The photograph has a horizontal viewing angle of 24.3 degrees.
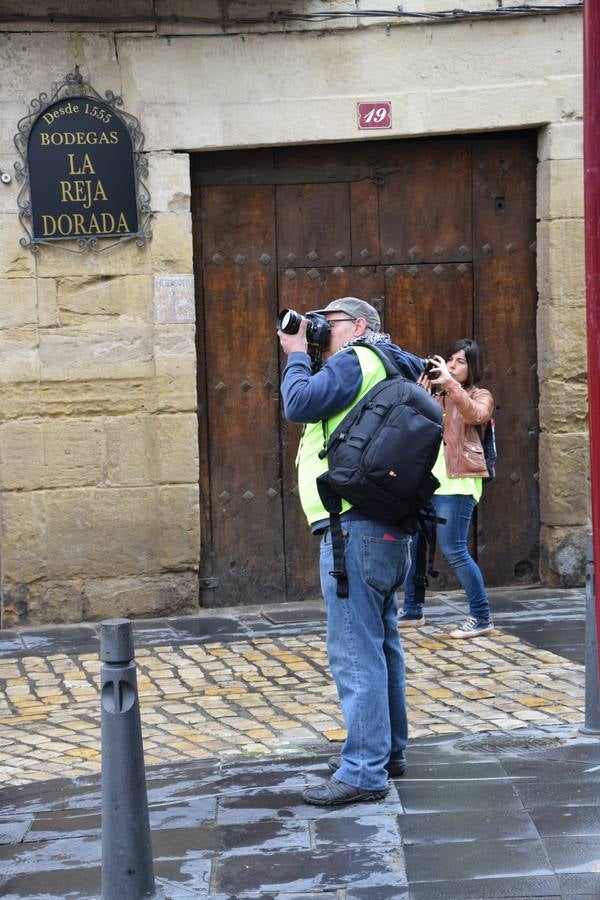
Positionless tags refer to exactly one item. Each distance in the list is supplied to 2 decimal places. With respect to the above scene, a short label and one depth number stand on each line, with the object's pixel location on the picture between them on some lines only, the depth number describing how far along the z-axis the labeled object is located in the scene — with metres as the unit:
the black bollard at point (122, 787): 3.88
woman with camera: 7.56
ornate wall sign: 8.27
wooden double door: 8.67
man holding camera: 4.66
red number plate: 8.51
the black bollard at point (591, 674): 5.51
